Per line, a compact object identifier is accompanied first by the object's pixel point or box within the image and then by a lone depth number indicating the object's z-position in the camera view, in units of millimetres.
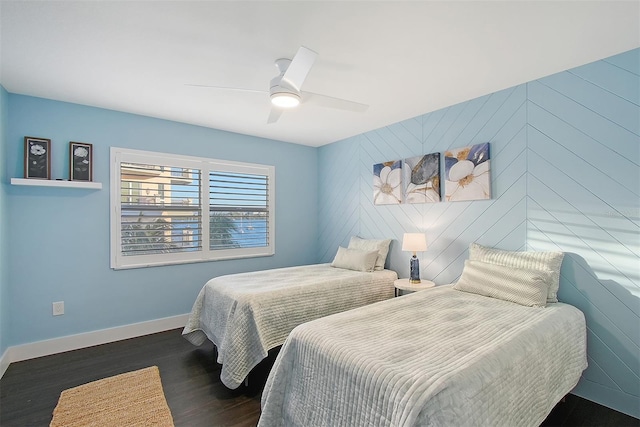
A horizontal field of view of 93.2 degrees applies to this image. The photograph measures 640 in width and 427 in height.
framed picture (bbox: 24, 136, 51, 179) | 2756
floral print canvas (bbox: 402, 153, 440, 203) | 3273
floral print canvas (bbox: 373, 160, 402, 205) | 3659
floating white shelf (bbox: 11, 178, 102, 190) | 2646
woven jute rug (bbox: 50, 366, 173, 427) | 1920
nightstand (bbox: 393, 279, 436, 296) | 3051
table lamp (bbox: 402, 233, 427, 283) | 3156
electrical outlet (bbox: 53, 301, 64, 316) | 2928
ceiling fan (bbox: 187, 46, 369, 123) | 1870
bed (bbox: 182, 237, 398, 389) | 2297
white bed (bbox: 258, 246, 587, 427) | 1206
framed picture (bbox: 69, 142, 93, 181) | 2959
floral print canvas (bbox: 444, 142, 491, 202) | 2861
